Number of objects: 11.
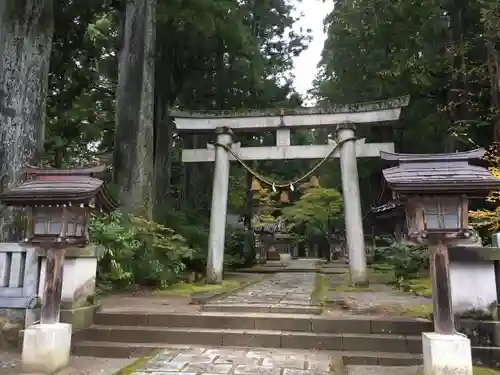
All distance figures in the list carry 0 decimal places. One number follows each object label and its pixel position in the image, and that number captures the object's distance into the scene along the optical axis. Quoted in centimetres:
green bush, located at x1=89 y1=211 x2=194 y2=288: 830
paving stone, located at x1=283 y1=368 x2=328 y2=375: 445
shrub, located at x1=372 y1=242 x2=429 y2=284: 1055
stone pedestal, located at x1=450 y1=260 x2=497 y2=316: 504
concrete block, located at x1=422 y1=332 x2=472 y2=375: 415
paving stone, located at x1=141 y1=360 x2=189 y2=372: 459
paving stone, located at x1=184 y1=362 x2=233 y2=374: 451
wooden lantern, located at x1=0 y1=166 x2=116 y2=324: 479
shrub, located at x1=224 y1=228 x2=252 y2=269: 1640
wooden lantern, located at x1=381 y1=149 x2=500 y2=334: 438
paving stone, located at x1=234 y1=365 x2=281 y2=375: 447
